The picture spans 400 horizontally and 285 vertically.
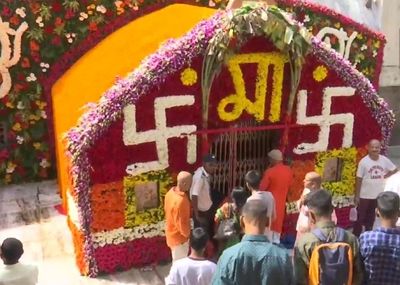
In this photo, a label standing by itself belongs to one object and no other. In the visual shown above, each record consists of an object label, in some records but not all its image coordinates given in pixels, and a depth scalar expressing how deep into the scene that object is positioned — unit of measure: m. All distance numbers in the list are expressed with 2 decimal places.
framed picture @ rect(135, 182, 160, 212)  8.23
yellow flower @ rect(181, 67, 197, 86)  7.94
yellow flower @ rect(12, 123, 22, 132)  10.87
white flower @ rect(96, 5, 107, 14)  11.05
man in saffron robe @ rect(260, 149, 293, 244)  8.02
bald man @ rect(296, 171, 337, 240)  7.11
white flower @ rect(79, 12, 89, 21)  10.93
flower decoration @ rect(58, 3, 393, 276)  7.67
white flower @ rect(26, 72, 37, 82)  10.79
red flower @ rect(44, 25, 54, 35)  10.73
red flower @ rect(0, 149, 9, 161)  10.95
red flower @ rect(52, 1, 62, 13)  10.67
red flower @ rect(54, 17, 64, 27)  10.75
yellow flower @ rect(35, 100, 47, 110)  10.88
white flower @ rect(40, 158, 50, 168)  11.17
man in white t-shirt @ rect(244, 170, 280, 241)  7.11
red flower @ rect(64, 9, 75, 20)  10.78
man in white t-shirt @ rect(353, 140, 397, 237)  8.53
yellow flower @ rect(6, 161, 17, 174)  11.02
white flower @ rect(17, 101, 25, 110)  10.78
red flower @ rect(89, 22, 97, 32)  11.08
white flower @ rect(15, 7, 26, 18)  10.46
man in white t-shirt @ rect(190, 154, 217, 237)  7.79
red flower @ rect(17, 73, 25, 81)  10.74
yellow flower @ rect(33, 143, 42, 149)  11.05
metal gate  8.72
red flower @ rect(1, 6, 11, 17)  10.36
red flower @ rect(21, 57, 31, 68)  10.70
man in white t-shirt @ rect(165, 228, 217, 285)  5.52
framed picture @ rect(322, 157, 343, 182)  9.37
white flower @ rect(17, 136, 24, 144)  10.92
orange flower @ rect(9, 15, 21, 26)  10.45
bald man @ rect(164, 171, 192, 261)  7.32
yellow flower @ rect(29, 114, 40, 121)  10.90
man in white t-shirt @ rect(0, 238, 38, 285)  5.63
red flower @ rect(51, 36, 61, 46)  10.81
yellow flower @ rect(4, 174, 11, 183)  11.09
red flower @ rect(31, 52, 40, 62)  10.73
